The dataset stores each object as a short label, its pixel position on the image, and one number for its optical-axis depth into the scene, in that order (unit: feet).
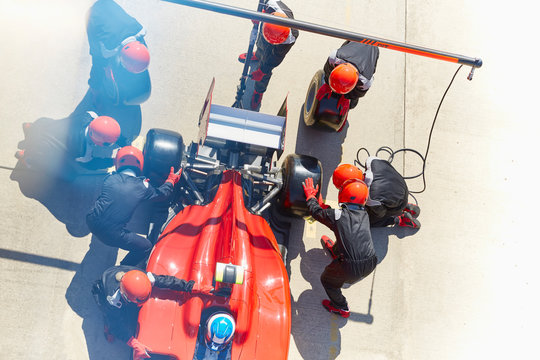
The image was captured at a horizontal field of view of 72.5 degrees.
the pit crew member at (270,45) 15.23
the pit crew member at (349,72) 15.90
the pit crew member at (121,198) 13.88
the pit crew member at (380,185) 16.10
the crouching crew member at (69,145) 14.71
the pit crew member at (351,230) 14.88
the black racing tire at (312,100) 18.33
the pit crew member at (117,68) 15.15
